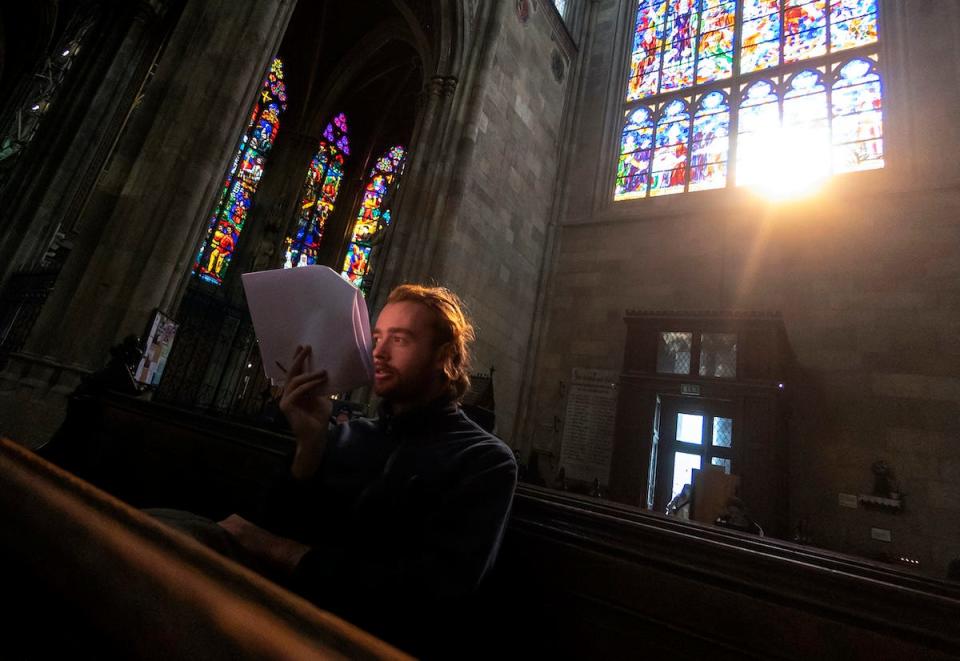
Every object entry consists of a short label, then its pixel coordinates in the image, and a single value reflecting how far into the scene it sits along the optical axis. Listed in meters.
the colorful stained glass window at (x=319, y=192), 14.18
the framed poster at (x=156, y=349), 3.77
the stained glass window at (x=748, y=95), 7.43
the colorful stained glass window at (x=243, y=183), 11.93
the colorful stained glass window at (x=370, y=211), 15.10
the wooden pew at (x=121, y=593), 0.26
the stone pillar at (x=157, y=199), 3.82
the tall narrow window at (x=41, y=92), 8.78
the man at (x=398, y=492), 0.85
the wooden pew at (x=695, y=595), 0.77
